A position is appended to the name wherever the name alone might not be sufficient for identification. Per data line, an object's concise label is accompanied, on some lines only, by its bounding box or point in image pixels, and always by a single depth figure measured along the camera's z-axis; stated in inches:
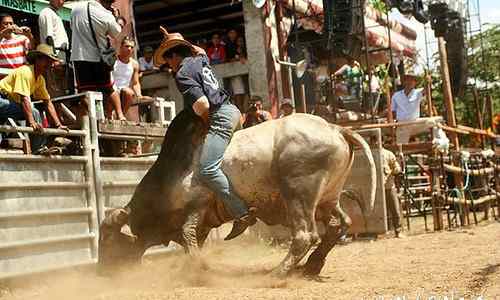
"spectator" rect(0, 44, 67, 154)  320.4
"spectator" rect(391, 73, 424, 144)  560.1
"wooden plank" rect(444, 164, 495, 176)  530.1
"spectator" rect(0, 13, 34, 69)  370.9
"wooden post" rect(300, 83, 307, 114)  559.8
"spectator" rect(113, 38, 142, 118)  438.0
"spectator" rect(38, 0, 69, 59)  395.9
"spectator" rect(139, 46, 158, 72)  617.9
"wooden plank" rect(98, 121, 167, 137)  363.7
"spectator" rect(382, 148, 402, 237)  473.1
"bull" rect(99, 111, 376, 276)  292.4
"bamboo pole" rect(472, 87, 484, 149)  745.0
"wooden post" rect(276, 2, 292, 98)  661.9
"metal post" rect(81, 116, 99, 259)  348.5
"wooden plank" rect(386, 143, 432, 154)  534.8
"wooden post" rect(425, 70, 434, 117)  574.6
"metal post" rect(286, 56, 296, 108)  642.5
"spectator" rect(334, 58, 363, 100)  673.0
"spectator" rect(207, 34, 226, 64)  653.9
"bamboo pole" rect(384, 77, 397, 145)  539.2
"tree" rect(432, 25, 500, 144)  975.0
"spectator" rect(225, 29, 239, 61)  658.2
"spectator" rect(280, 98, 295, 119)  470.9
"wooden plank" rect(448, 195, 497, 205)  532.2
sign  453.2
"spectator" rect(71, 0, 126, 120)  386.9
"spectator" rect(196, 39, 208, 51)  677.2
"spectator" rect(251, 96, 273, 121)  456.4
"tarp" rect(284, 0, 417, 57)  719.1
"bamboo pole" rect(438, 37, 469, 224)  590.8
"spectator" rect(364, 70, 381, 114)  691.4
